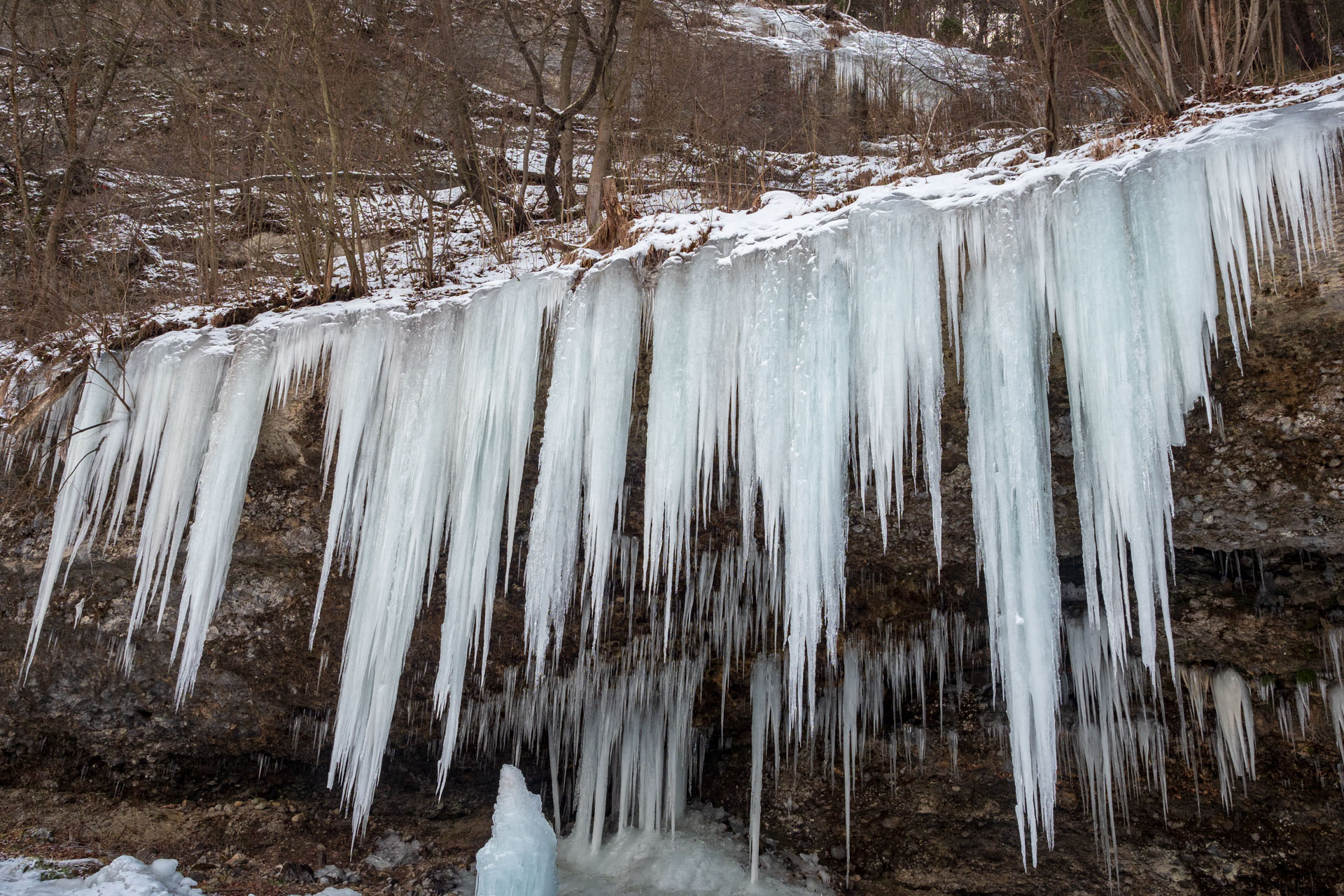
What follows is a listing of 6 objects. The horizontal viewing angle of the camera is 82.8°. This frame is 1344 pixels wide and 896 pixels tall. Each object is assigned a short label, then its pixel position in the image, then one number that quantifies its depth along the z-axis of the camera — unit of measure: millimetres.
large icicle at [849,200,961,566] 3193
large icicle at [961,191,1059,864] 3072
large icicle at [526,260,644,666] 3723
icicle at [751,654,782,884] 5766
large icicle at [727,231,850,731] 3326
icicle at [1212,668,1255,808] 4660
